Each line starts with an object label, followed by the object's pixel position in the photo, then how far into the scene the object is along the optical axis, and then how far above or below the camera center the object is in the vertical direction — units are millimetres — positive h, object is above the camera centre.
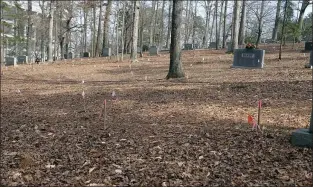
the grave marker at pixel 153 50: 30881 +86
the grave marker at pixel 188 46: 38519 +705
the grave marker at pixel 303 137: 4984 -1238
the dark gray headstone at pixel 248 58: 14031 -182
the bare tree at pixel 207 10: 45959 +5962
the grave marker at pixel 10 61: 24859 -1084
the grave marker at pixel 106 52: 32388 -245
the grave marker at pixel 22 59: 29781 -1099
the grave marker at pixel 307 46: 16962 +513
